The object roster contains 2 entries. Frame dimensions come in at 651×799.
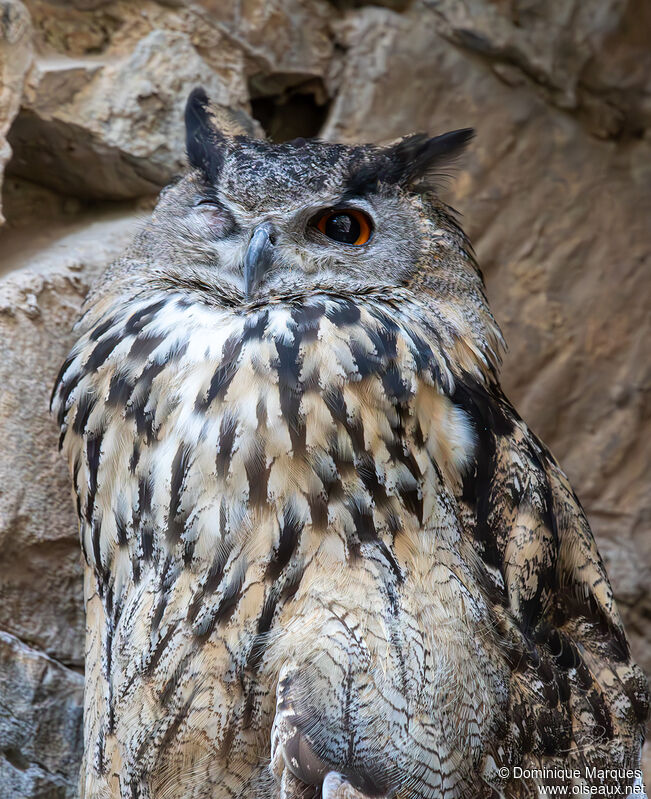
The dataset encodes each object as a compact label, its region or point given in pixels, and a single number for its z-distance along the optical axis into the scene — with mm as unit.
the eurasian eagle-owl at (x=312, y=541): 5441
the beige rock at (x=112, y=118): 5613
